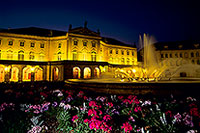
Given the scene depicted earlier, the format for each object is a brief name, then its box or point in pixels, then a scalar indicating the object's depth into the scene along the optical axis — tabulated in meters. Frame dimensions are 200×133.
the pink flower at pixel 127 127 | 3.32
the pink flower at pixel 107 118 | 3.69
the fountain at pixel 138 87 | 7.17
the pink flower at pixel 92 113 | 3.85
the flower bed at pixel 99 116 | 3.46
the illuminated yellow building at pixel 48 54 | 30.31
